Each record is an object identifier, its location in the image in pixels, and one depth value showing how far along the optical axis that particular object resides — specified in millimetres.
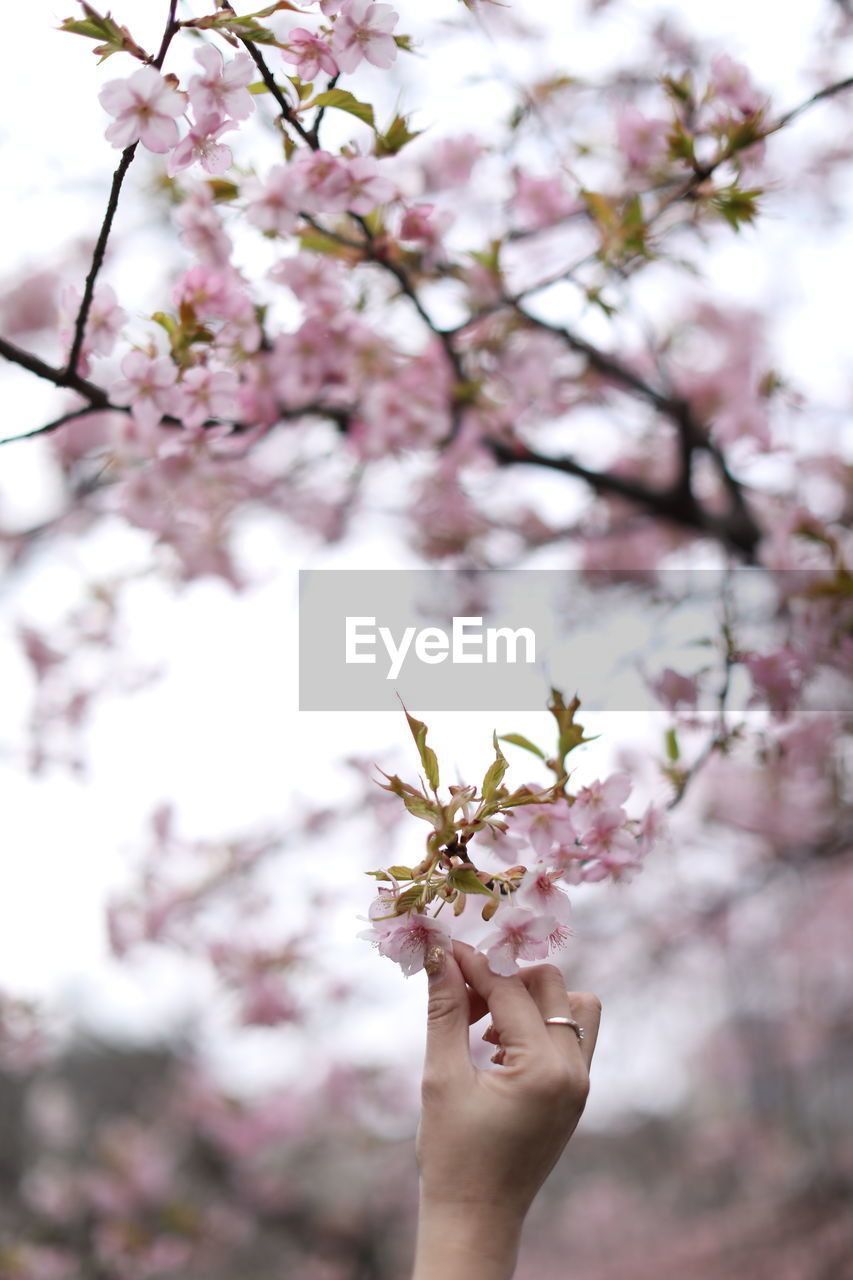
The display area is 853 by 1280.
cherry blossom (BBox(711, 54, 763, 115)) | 1847
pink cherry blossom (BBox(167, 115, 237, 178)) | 1421
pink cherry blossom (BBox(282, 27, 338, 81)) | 1435
